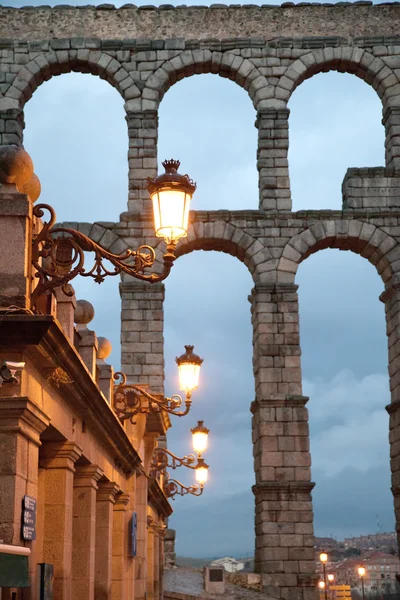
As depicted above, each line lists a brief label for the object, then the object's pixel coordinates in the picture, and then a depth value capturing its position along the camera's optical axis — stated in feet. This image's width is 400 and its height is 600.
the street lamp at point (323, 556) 125.90
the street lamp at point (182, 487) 71.26
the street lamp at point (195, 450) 66.13
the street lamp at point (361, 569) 144.77
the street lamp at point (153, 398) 42.09
